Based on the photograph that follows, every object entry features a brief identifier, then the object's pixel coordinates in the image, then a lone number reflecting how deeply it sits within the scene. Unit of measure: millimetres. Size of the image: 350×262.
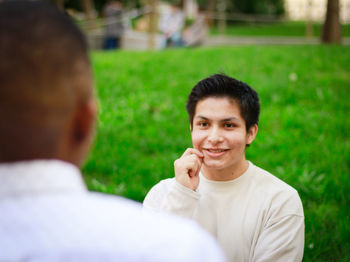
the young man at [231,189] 2100
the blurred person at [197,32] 14883
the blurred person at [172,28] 14523
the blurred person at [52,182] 825
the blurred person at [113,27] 15672
